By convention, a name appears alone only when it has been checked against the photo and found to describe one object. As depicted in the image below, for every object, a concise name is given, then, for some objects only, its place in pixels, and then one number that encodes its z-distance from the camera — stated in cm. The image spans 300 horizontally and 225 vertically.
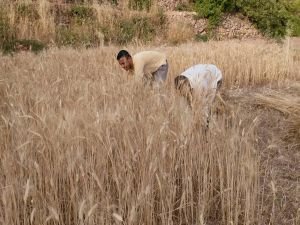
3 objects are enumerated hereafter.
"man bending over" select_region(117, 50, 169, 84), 439
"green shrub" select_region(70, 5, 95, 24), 1220
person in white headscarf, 315
